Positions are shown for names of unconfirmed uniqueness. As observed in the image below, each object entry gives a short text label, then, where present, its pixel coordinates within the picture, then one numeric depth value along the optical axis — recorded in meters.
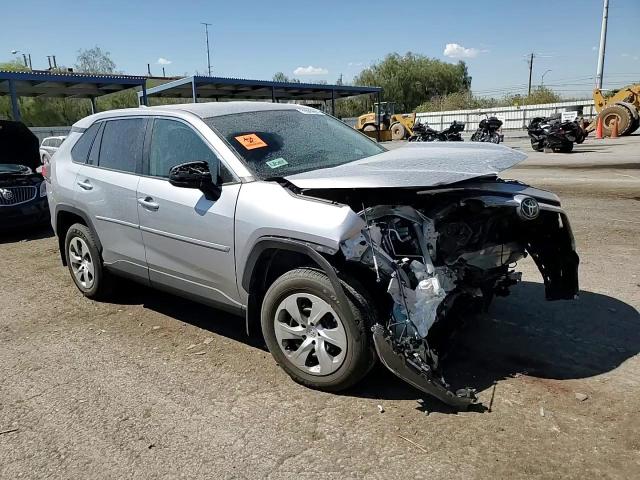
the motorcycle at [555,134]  19.19
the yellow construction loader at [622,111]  24.56
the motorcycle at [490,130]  21.14
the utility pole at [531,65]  82.00
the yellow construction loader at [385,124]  32.91
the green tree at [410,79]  76.25
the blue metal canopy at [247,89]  26.75
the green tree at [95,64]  65.69
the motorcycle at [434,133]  22.14
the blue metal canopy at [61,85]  20.11
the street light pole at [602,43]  39.00
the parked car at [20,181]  8.73
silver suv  3.17
